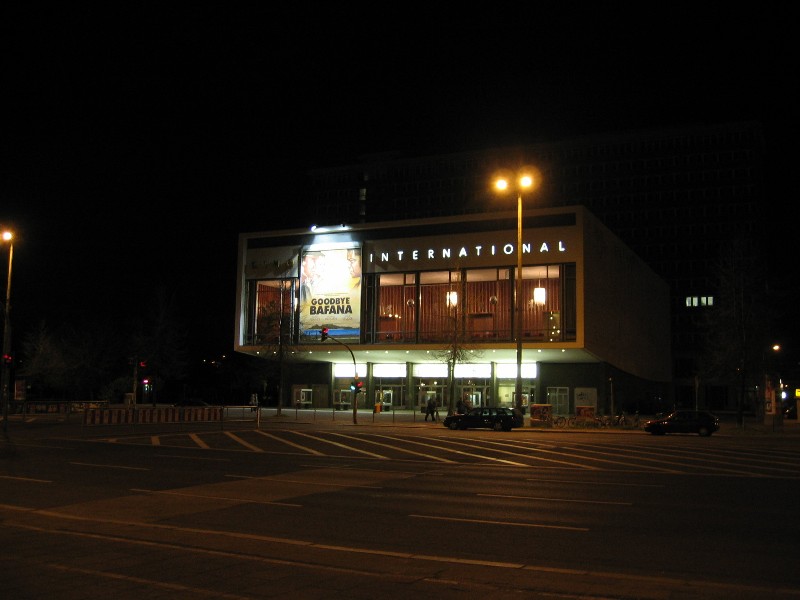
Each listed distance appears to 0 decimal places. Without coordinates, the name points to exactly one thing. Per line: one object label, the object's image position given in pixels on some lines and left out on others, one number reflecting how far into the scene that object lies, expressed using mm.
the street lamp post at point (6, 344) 35094
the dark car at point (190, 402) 66944
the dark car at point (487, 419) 39344
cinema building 59469
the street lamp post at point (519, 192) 32788
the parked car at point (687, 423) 37000
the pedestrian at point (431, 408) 50344
